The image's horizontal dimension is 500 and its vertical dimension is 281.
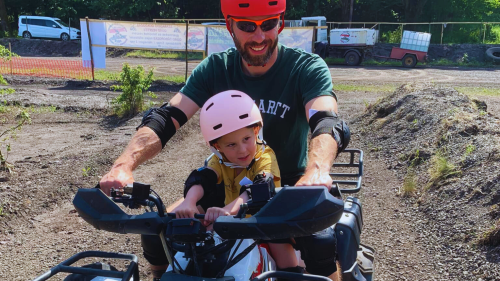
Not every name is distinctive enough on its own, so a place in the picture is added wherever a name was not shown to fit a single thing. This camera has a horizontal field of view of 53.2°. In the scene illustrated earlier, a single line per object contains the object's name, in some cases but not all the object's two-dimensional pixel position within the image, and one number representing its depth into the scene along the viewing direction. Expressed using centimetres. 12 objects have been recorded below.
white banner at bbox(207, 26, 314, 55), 1702
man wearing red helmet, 250
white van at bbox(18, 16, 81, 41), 3650
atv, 169
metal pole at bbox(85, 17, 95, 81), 1790
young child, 235
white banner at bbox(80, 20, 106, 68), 1777
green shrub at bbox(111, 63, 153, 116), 1113
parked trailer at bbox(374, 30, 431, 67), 2666
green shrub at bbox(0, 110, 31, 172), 671
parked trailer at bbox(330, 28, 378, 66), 2763
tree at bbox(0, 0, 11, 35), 3897
